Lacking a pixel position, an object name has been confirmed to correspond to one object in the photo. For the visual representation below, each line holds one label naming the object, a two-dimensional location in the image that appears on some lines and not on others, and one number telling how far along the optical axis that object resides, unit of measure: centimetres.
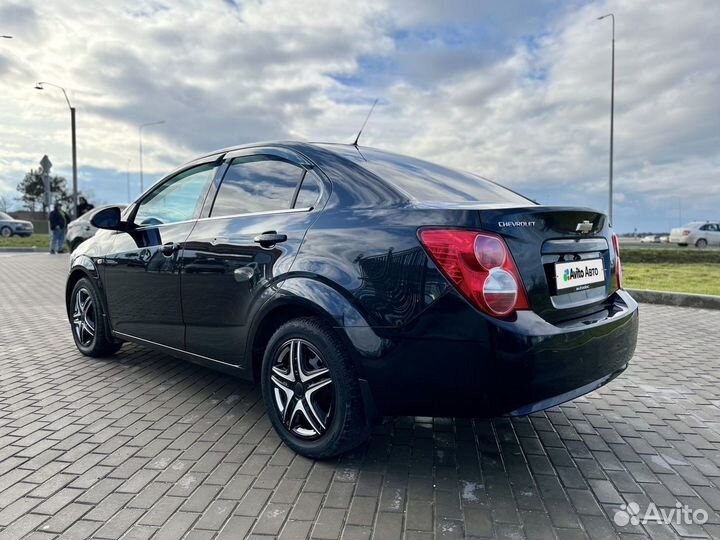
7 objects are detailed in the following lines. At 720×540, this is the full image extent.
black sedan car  230
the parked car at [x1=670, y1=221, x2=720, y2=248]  3109
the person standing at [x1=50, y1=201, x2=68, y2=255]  1867
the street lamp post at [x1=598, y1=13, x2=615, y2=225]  2091
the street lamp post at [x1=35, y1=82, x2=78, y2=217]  2437
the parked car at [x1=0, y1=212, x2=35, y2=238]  3209
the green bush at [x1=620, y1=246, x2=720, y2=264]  1745
